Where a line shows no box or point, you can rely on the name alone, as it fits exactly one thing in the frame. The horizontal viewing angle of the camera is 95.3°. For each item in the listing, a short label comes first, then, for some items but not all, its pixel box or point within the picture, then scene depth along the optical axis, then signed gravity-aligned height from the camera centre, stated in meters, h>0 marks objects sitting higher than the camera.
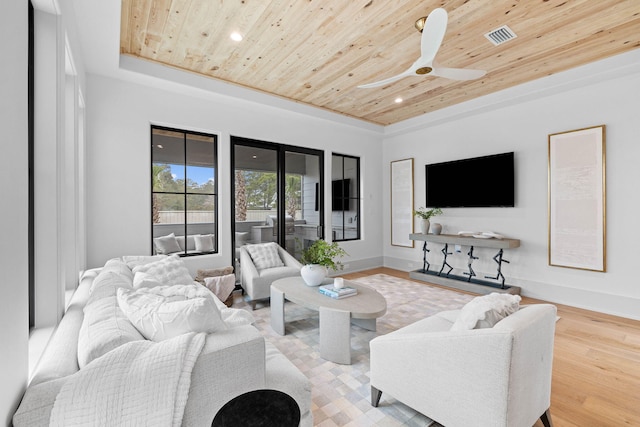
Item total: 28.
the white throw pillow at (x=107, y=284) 1.71 -0.47
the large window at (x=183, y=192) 3.71 +0.28
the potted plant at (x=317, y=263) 3.00 -0.54
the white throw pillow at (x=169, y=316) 1.31 -0.48
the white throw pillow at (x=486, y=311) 1.49 -0.53
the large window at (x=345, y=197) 5.52 +0.28
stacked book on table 2.66 -0.74
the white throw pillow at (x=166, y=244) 3.68 -0.41
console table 4.06 -0.97
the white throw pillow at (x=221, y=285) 3.44 -0.87
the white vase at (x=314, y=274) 3.00 -0.64
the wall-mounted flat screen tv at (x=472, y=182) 4.28 +0.46
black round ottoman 0.74 -0.53
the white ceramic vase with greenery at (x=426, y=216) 5.03 -0.08
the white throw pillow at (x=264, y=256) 3.89 -0.60
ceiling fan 2.11 +1.35
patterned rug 1.74 -1.21
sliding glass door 4.36 +0.29
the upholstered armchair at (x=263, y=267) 3.55 -0.73
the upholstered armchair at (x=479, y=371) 1.27 -0.78
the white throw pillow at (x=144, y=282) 1.98 -0.48
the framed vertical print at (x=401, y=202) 5.66 +0.19
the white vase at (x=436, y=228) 4.90 -0.28
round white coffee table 2.32 -0.82
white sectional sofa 0.94 -0.62
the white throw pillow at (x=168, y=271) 2.53 -0.52
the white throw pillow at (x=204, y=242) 3.96 -0.41
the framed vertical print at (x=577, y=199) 3.47 +0.15
